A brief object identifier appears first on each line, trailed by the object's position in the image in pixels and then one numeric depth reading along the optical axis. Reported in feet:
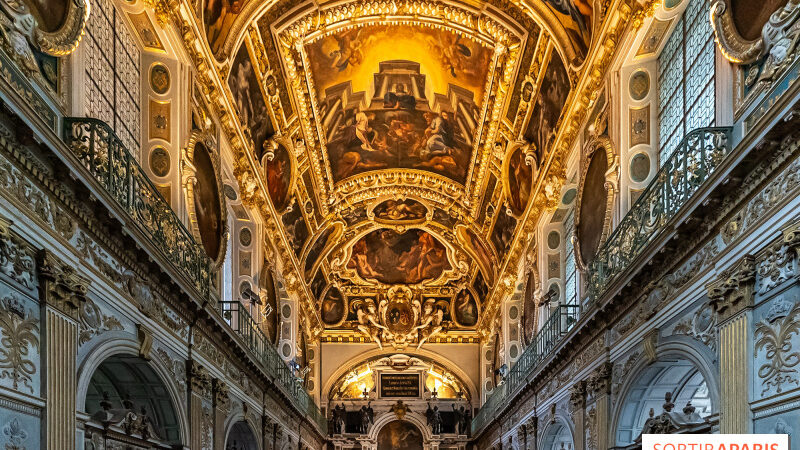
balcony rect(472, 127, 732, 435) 29.94
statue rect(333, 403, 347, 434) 123.44
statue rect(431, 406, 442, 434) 123.44
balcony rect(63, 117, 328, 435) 29.17
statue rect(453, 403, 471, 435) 123.44
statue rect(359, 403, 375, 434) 123.44
